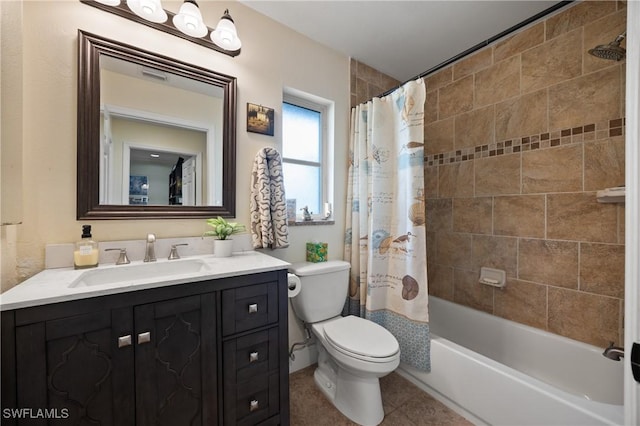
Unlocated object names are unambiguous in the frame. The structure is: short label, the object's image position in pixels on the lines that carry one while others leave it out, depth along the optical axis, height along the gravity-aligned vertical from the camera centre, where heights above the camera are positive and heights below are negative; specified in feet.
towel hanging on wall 5.05 +0.17
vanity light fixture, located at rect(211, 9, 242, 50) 4.58 +3.32
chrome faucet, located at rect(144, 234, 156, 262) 4.09 -0.64
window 6.29 +1.54
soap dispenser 3.60 -0.60
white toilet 4.28 -2.40
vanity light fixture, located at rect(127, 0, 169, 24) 3.99 +3.30
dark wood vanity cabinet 2.51 -1.75
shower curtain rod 4.03 +3.28
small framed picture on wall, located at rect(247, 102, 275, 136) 5.30 +2.02
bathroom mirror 3.87 +1.34
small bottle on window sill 6.18 -0.06
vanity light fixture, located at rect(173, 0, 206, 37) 4.22 +3.32
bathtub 3.63 -3.02
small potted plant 4.57 -0.44
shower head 3.91 +2.58
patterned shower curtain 5.11 -0.18
